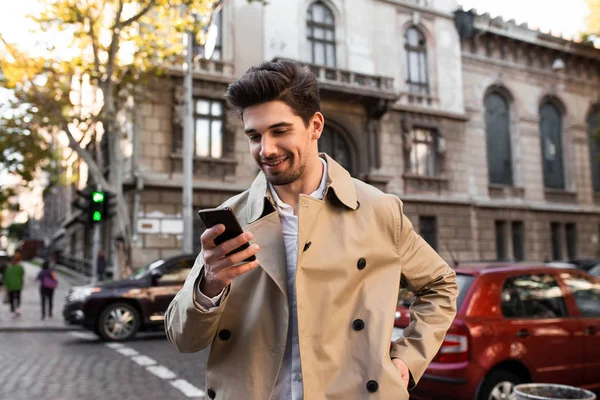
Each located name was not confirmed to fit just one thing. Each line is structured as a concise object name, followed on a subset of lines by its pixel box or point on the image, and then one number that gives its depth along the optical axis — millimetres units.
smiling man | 1844
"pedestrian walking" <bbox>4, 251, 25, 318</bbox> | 15969
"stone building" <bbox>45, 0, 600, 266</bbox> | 20484
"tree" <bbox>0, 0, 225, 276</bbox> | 15422
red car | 4930
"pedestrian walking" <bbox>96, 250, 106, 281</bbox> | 21061
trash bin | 4094
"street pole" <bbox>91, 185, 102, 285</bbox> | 16053
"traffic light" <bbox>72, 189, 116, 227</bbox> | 13742
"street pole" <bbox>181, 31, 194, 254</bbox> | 15836
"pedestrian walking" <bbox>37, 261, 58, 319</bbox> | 15375
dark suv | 11602
